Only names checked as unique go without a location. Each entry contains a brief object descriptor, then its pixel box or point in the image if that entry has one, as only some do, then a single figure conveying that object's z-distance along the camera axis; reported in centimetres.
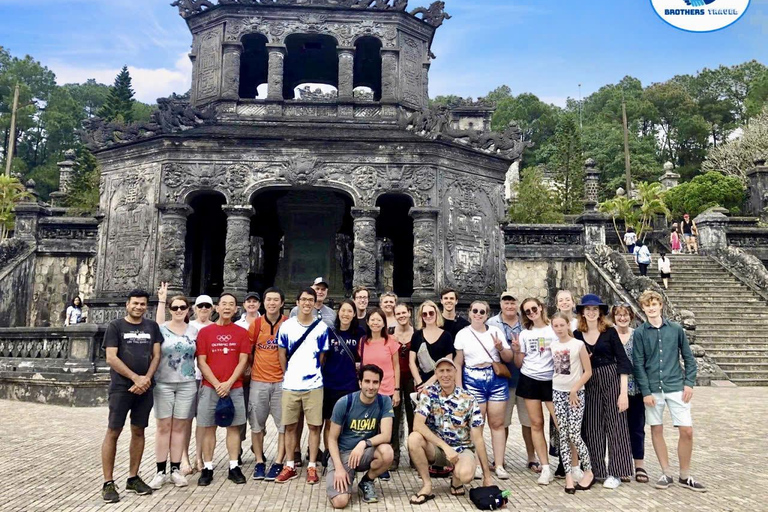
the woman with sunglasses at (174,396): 555
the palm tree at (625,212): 2862
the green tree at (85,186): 3114
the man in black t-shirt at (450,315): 607
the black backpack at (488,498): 480
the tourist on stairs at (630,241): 2241
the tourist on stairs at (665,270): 1800
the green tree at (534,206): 3053
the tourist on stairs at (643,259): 1814
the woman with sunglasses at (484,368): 577
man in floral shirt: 512
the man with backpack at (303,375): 568
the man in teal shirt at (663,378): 562
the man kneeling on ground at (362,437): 503
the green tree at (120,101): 4478
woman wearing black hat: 565
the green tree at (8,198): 2761
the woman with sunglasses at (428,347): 576
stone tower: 1400
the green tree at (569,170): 3491
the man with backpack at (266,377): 587
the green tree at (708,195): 3331
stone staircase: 1448
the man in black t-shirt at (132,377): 520
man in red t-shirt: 568
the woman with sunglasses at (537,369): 579
